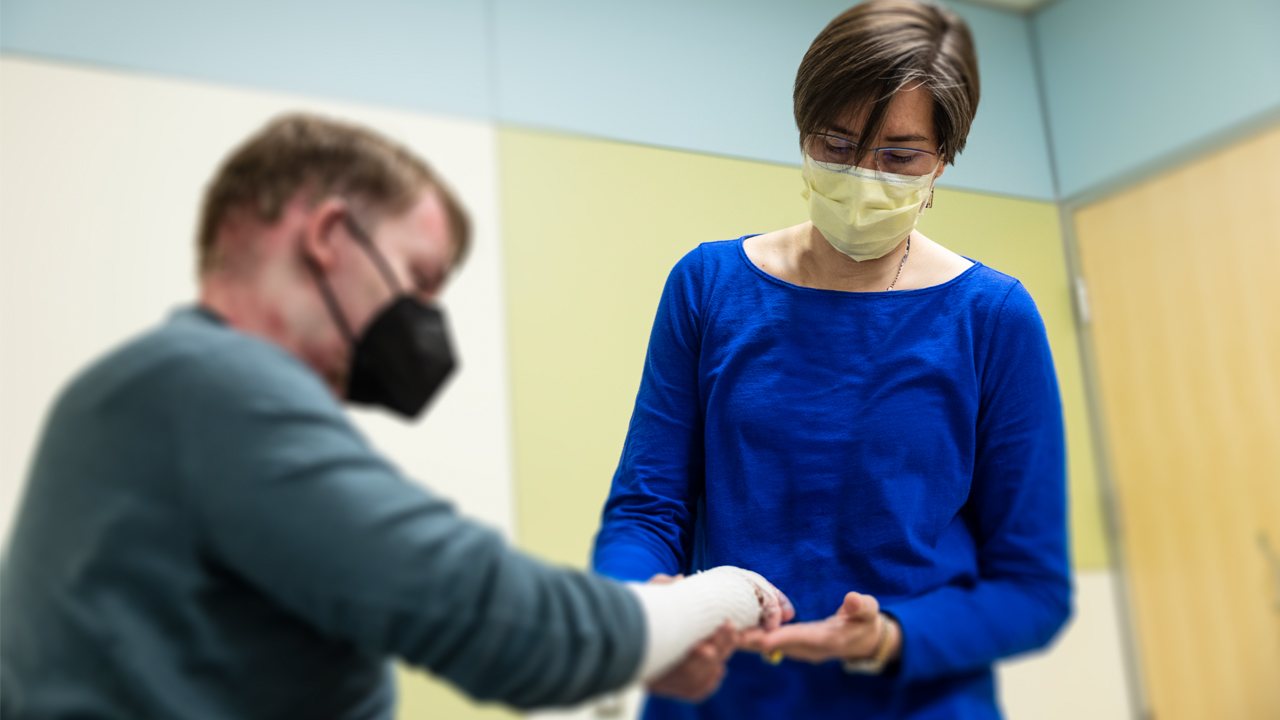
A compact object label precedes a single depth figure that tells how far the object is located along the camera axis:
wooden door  1.56
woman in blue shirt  1.01
